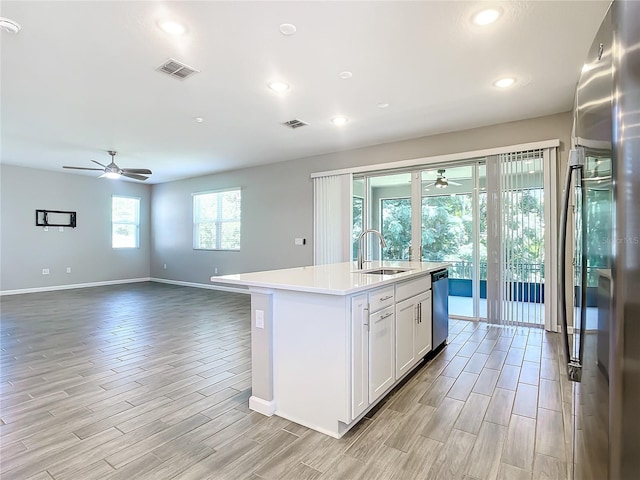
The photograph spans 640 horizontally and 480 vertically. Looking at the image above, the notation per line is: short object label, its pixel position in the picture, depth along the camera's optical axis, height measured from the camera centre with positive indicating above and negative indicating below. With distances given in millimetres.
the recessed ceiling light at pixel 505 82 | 3307 +1594
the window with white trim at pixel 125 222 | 8898 +594
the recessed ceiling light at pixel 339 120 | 4371 +1611
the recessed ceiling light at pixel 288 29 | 2424 +1552
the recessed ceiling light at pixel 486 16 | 2289 +1560
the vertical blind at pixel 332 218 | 5879 +448
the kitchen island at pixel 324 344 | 2002 -641
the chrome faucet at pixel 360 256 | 3101 -113
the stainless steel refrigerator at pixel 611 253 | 730 -23
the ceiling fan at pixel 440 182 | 5819 +1054
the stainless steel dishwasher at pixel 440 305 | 3375 -640
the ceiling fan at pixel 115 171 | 5911 +1272
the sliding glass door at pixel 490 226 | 4340 +262
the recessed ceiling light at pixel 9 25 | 2350 +1536
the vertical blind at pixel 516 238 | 4340 +74
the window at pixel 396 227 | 6739 +351
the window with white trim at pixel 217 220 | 7754 +562
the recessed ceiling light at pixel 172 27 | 2398 +1551
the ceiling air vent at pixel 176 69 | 2939 +1560
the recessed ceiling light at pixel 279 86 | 3354 +1570
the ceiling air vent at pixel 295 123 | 4488 +1615
